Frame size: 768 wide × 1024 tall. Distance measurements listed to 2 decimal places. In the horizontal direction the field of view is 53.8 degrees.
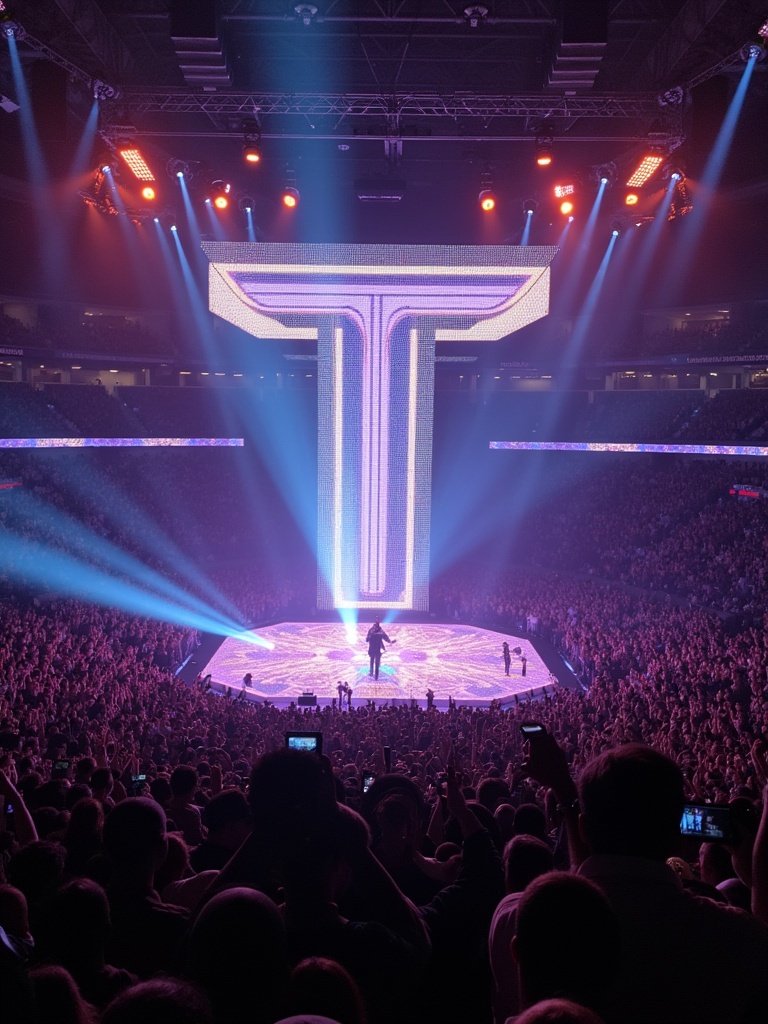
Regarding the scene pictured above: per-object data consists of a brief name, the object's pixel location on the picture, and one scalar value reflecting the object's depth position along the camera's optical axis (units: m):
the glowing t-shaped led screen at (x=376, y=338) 20.53
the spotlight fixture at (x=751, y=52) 12.51
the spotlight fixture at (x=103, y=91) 14.66
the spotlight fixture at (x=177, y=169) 17.39
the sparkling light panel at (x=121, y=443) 28.40
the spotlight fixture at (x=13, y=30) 12.74
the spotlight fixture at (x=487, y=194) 17.75
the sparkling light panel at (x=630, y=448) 28.93
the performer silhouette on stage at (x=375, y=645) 20.10
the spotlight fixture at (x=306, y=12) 13.58
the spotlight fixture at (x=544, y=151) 15.83
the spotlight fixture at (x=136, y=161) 15.78
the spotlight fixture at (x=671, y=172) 16.31
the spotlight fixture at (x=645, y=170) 15.98
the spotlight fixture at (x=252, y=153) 16.08
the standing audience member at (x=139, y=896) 3.02
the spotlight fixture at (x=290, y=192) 18.73
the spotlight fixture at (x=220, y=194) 17.92
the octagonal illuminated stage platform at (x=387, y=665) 19.12
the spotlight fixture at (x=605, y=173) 17.00
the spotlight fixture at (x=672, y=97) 14.65
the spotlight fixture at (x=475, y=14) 13.04
